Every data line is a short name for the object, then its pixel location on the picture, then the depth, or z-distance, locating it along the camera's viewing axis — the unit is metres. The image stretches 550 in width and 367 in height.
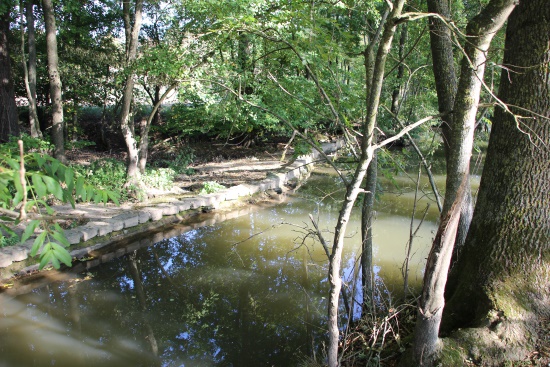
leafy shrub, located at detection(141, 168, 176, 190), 8.56
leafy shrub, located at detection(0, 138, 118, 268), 1.28
